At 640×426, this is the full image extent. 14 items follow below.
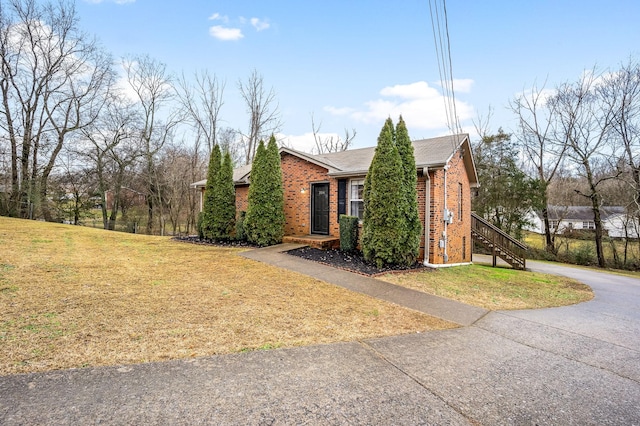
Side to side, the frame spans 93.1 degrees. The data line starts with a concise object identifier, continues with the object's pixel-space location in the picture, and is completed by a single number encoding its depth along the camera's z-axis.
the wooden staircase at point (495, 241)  13.34
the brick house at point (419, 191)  9.17
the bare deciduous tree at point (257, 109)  25.98
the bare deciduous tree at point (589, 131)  18.47
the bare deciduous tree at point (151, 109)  21.81
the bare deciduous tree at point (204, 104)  24.25
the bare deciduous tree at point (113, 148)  20.53
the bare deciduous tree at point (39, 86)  18.56
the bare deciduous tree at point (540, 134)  20.62
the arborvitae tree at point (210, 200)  12.46
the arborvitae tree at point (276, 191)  11.19
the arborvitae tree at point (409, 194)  8.48
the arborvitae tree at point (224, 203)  12.39
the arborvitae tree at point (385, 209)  8.23
